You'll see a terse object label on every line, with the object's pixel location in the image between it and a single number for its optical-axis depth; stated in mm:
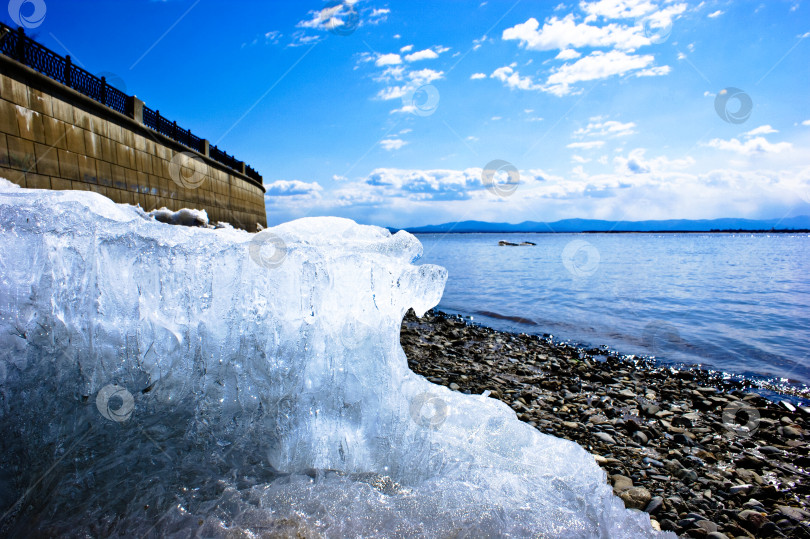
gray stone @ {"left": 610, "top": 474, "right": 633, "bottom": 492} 3619
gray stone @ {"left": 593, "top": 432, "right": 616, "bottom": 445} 4609
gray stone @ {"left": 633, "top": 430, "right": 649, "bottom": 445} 4660
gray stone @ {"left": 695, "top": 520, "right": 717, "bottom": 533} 3166
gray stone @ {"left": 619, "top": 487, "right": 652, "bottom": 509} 3396
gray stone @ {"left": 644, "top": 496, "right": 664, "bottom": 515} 3363
